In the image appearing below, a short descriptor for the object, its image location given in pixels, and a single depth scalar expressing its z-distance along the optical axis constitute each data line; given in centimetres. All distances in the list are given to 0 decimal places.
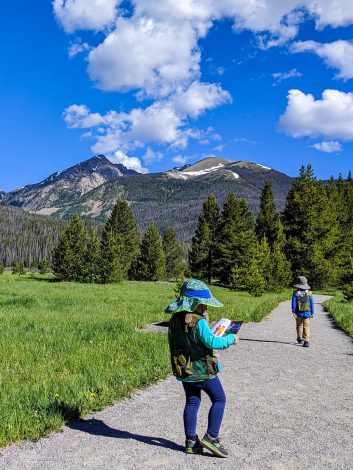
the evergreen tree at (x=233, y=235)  5170
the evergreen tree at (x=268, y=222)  5625
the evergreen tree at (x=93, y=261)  5393
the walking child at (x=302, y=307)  1311
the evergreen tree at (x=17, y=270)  9332
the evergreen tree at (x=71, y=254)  5778
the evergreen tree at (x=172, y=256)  8356
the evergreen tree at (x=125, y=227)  7285
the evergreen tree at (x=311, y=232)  4694
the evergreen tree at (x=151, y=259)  6800
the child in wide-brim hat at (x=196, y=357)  500
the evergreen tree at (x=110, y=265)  5041
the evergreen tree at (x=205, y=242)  6222
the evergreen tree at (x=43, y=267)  9188
